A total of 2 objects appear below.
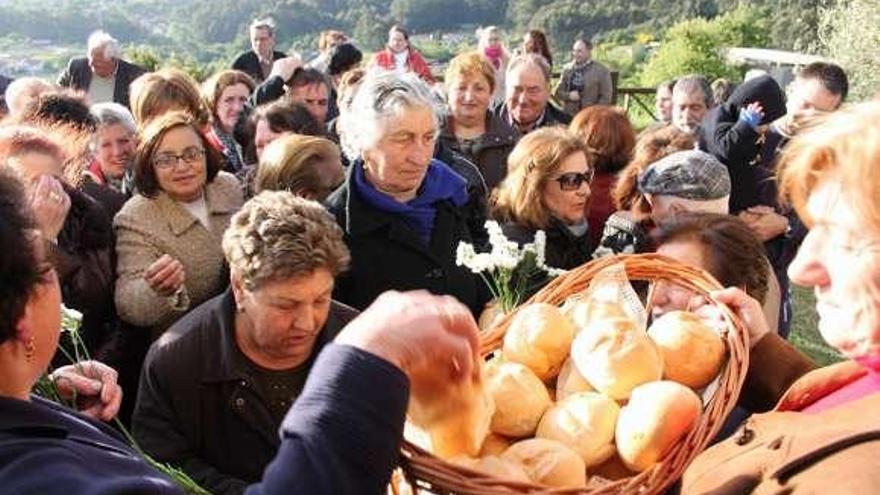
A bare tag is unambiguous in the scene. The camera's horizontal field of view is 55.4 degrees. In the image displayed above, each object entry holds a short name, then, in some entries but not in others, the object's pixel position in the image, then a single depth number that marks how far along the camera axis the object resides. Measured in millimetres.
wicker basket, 1231
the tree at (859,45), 11814
